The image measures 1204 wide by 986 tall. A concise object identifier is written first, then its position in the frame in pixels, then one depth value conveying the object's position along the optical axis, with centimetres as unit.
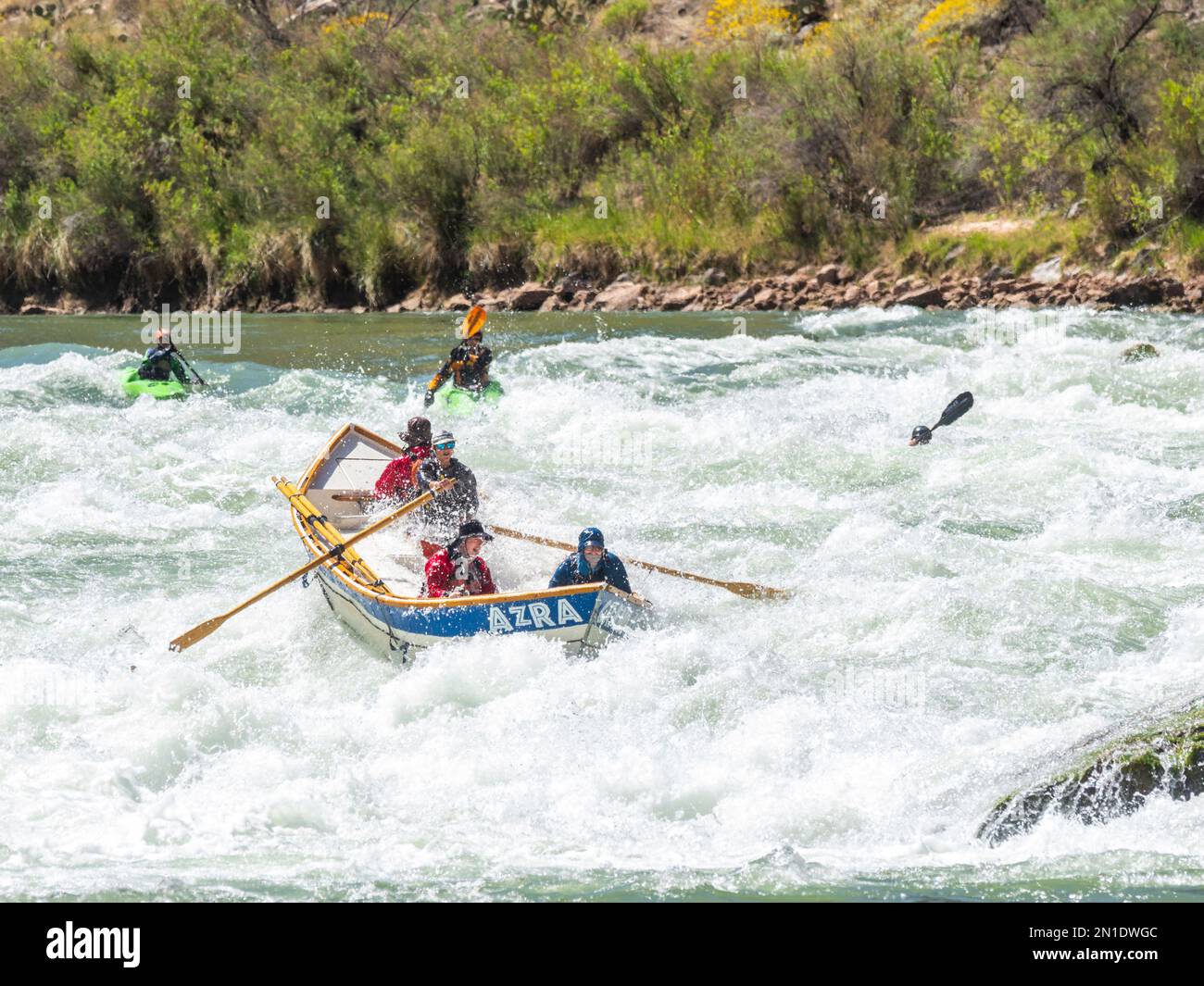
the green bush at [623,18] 3192
